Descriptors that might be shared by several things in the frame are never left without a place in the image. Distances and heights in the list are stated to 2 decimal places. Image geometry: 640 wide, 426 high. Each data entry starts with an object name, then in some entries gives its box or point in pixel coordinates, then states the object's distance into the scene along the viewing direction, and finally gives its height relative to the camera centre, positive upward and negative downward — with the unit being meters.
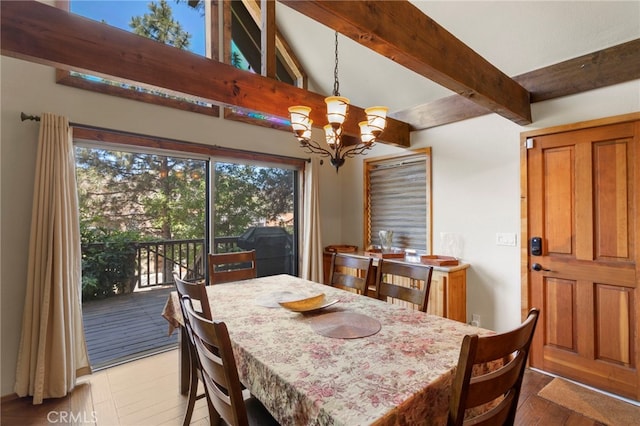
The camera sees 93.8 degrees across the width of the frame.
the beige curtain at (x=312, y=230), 4.01 -0.16
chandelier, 1.95 +0.66
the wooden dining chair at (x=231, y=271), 2.70 -0.47
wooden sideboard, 2.92 -0.74
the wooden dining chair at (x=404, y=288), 2.06 -0.49
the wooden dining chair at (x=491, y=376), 0.90 -0.52
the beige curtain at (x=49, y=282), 2.25 -0.49
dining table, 0.96 -0.58
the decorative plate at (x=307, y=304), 1.84 -0.54
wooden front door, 2.25 -0.28
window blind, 3.63 +0.25
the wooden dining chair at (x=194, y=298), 1.55 -0.43
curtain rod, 2.28 +0.77
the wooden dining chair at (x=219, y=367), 1.04 -0.57
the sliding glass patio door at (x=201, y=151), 2.61 +0.70
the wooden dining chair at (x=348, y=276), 2.46 -0.49
